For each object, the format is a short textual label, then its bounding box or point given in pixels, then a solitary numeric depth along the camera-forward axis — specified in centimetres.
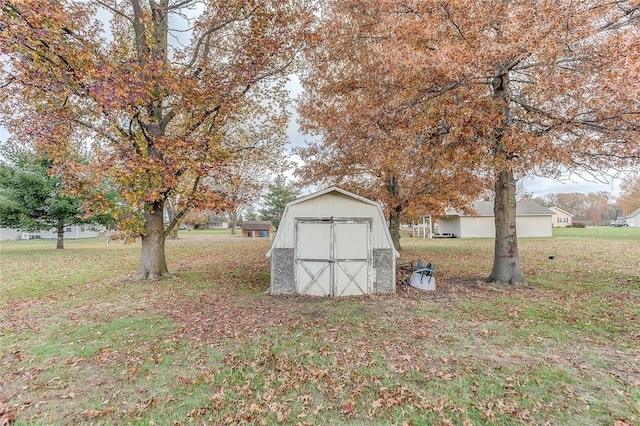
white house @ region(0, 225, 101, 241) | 3192
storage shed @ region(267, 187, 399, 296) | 861
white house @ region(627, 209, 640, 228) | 5256
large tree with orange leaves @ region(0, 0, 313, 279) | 703
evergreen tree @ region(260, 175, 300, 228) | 3916
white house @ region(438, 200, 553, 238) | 2858
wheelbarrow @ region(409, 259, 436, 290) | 905
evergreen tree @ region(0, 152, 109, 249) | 1770
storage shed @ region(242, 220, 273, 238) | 3447
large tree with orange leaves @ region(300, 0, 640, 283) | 614
